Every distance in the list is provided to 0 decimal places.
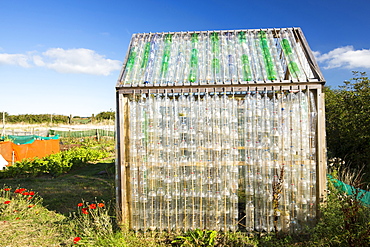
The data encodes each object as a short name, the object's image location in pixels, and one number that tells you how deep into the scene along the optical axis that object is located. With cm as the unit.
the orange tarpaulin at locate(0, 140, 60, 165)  995
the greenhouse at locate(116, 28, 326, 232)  388
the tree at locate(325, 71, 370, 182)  708
